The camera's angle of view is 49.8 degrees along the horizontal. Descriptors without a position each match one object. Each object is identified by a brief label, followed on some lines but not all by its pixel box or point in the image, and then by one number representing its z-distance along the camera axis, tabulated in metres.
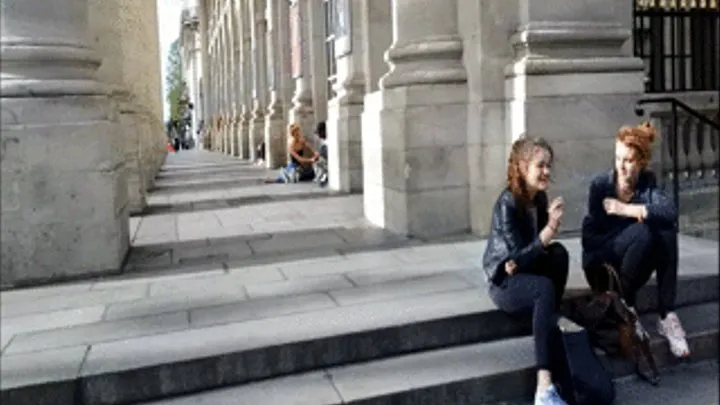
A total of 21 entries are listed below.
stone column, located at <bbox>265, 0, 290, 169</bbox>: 19.64
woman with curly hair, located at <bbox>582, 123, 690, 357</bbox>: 4.50
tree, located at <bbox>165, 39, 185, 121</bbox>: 80.81
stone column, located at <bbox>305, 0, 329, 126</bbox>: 15.32
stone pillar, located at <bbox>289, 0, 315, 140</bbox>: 16.22
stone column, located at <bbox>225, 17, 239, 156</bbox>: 31.59
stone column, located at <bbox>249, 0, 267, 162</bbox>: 24.23
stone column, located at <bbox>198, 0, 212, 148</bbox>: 56.01
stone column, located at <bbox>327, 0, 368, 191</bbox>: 11.57
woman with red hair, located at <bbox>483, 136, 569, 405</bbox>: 4.04
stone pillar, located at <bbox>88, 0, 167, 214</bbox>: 9.14
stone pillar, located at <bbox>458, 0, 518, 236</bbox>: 7.15
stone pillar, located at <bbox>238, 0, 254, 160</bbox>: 27.80
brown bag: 4.32
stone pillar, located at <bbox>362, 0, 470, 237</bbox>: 7.26
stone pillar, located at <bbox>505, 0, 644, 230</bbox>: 6.84
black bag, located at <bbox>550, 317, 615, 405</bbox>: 3.97
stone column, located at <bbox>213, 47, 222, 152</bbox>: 41.47
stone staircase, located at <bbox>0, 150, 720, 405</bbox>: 3.91
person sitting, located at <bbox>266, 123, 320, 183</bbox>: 14.46
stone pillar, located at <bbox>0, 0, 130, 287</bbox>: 5.73
